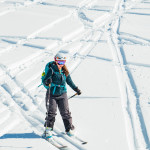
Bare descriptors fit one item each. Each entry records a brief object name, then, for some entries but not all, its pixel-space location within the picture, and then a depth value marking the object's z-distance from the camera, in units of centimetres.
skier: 999
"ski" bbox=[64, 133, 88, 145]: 1032
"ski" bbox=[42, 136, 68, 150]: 993
